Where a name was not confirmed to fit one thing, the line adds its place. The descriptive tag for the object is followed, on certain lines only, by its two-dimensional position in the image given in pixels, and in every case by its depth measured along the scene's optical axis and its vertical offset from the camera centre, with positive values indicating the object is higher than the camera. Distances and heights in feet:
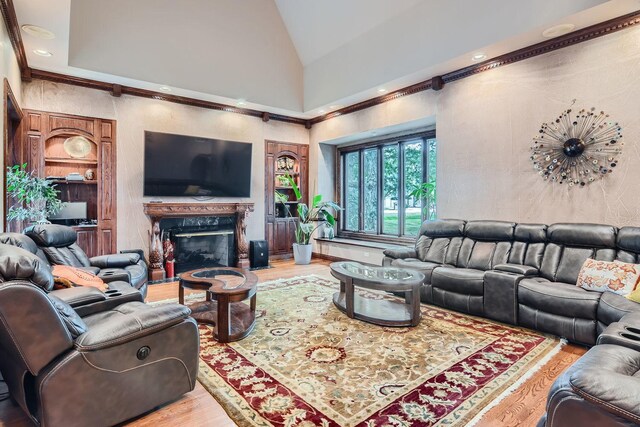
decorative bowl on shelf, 17.44 +3.41
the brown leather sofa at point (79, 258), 11.98 -1.81
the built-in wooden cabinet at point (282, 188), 24.02 +1.76
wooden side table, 10.26 -2.95
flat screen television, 19.12 +2.78
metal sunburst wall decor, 12.36 +2.50
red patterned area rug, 6.94 -4.00
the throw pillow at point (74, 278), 9.06 -1.89
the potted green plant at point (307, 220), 23.43 -0.56
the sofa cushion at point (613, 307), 8.81 -2.52
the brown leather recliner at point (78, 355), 5.41 -2.58
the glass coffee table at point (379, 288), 11.43 -2.95
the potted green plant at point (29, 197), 13.66 +0.64
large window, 20.27 +1.74
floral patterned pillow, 10.10 -1.98
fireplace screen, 20.21 -2.27
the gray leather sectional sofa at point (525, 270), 10.03 -2.24
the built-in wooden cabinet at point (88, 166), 16.69 +2.39
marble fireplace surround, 18.65 -0.05
